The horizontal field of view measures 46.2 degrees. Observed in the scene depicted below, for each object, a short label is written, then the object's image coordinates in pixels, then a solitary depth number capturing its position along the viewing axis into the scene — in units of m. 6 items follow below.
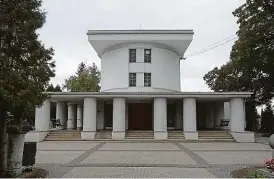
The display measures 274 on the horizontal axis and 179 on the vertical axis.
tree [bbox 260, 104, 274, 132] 40.22
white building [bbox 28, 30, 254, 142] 27.81
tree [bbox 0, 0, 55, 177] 10.36
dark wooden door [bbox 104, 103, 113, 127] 33.66
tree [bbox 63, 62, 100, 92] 56.33
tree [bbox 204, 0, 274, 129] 21.53
